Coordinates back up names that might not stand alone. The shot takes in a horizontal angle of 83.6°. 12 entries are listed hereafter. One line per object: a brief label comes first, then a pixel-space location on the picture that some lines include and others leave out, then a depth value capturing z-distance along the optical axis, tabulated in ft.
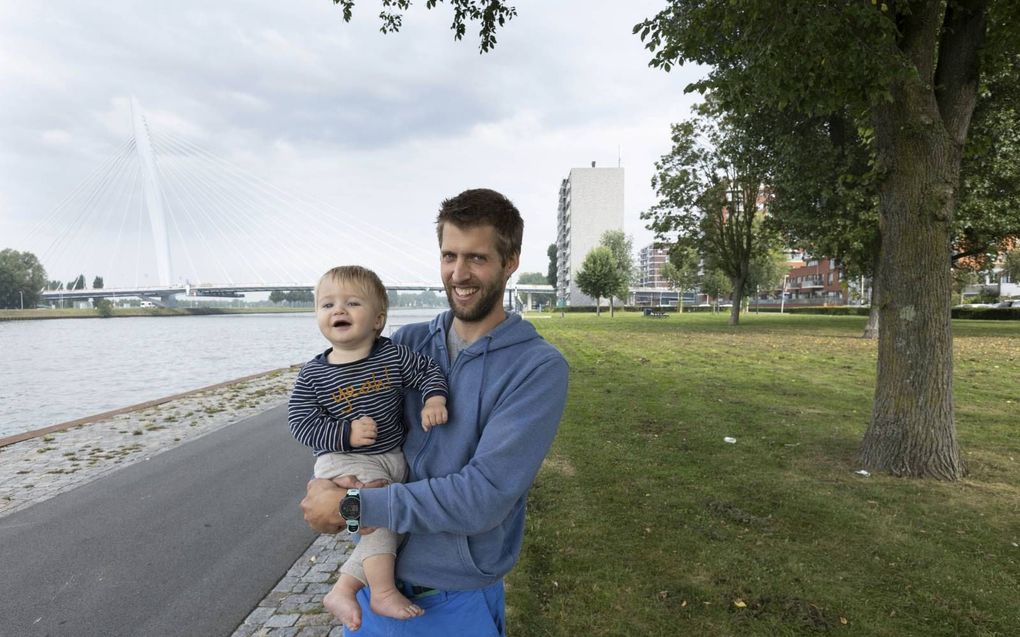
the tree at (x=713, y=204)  97.40
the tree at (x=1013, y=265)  153.91
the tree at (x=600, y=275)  184.34
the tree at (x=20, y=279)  235.81
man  4.85
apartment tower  342.85
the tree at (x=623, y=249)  231.96
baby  5.53
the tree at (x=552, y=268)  426.10
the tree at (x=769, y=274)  191.11
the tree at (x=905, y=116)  16.28
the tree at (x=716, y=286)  213.25
